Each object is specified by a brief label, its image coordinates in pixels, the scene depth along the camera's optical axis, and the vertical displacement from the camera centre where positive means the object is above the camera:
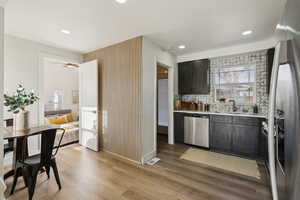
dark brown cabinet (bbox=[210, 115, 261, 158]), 2.75 -0.80
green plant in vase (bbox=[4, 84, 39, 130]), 1.88 -0.10
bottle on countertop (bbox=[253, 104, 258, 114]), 3.10 -0.22
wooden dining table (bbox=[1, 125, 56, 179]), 1.61 -0.41
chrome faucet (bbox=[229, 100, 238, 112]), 3.40 -0.19
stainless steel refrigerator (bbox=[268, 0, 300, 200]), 0.54 -0.06
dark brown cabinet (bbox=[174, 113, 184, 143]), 3.68 -0.78
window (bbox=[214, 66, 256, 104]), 3.22 +0.41
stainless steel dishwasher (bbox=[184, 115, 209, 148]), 3.30 -0.78
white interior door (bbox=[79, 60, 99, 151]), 3.28 -0.13
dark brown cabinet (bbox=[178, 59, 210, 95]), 3.64 +0.65
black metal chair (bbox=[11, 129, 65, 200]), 1.60 -0.79
